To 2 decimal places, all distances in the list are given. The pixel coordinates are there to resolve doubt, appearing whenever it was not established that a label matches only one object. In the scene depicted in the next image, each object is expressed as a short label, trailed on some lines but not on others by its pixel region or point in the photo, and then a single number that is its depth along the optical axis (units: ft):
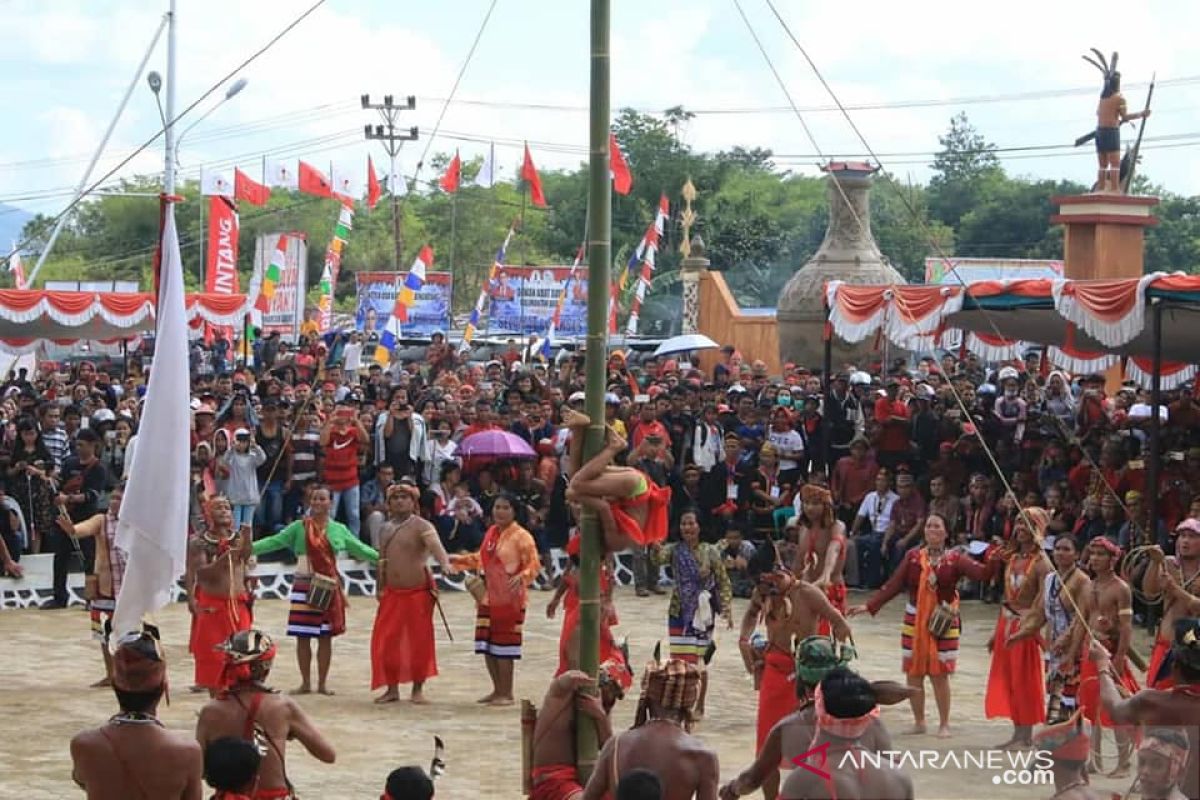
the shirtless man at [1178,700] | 22.43
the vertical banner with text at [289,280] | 109.60
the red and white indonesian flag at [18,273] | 124.26
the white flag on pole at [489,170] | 117.29
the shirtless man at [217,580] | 43.78
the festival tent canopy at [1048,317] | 56.95
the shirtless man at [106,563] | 46.24
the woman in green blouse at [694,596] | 44.98
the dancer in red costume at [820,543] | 42.27
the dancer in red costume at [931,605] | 43.01
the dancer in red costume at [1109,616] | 36.45
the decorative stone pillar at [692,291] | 119.96
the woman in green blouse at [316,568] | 47.21
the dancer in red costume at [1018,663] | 40.68
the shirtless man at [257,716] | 26.04
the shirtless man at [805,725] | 21.47
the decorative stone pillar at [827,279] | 96.17
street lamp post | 79.77
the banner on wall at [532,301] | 123.24
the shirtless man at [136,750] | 22.09
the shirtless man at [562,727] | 25.53
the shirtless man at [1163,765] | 21.77
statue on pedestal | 89.71
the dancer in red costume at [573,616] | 38.37
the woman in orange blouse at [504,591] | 46.62
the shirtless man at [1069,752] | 27.91
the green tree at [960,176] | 286.25
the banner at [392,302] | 128.16
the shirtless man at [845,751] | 19.25
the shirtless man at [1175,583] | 36.19
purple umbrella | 64.49
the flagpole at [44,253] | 44.11
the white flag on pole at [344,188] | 114.73
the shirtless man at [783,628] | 36.78
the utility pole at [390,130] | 169.27
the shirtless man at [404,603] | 46.60
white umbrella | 93.50
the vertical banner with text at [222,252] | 105.40
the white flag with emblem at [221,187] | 109.50
